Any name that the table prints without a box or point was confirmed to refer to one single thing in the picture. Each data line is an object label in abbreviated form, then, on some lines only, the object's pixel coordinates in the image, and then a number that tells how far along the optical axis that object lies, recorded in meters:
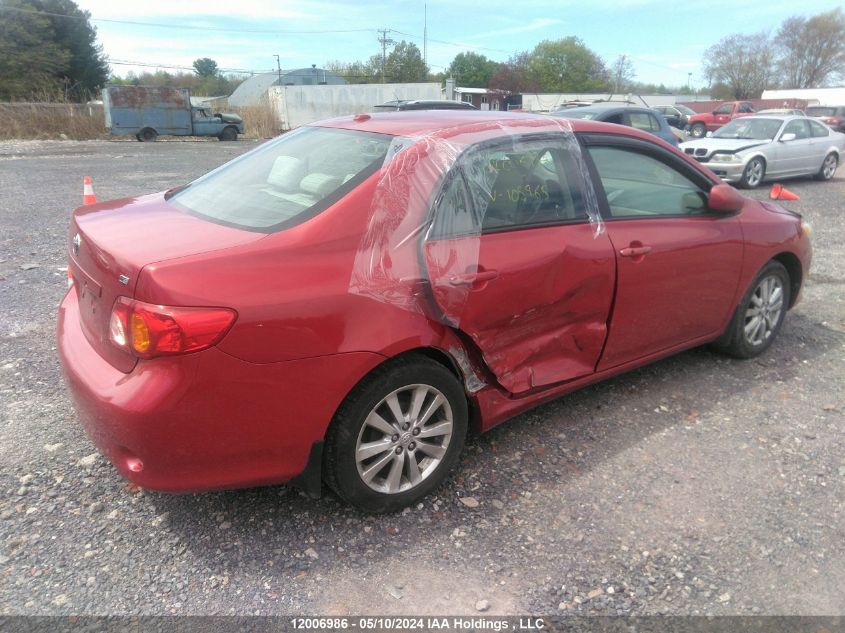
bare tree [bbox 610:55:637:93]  93.56
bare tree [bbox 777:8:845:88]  75.38
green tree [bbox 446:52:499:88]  89.19
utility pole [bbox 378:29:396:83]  76.01
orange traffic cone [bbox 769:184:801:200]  10.89
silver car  12.52
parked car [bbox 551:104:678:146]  11.71
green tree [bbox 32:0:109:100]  42.50
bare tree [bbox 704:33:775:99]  76.62
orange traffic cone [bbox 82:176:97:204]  6.03
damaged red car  2.20
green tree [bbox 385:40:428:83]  81.06
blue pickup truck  27.47
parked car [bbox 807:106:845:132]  30.12
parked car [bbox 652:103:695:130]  30.93
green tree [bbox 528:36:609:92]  90.88
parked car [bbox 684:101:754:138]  32.59
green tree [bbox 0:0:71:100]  37.28
